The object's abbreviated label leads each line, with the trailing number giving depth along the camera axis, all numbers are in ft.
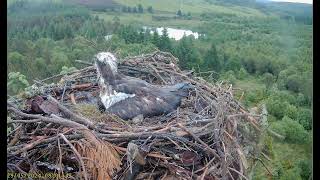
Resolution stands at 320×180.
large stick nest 10.00
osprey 11.24
